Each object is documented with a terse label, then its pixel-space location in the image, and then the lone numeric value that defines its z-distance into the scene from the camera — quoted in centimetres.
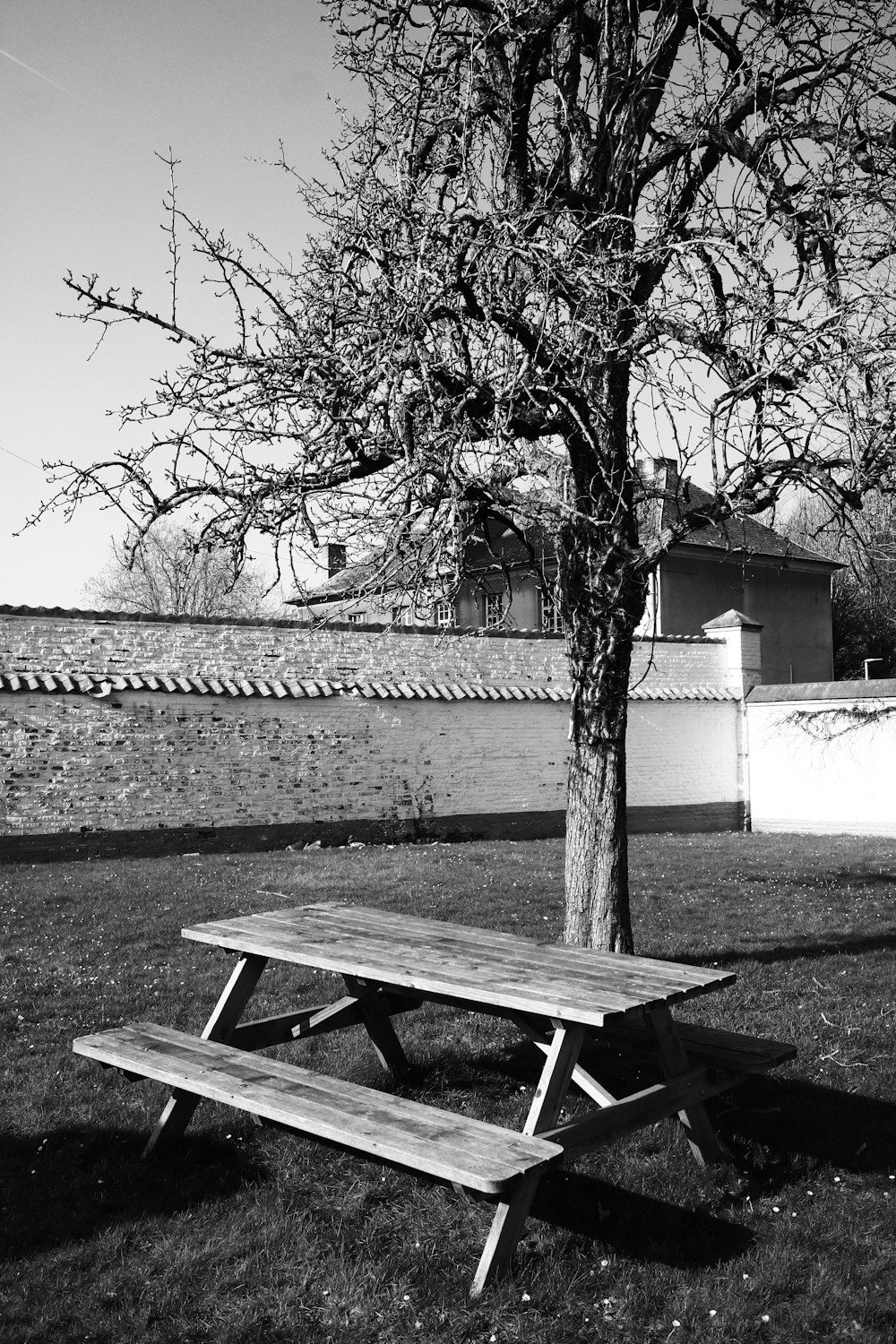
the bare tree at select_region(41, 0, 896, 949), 562
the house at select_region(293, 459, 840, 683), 2428
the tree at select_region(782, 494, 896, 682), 3134
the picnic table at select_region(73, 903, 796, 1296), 312
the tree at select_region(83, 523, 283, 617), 4347
